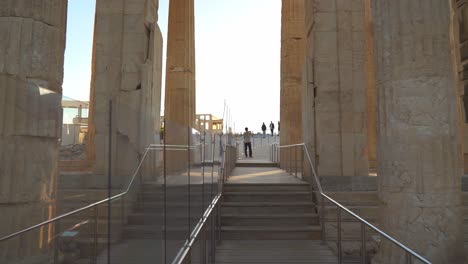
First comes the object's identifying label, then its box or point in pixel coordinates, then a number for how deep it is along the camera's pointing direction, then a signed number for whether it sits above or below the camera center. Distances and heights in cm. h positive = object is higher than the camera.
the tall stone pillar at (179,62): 1877 +424
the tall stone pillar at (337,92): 1031 +159
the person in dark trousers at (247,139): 2600 +97
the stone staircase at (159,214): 316 -54
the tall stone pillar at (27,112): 445 +45
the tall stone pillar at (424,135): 584 +28
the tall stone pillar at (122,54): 1058 +258
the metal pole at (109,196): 239 -27
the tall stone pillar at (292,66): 1798 +393
